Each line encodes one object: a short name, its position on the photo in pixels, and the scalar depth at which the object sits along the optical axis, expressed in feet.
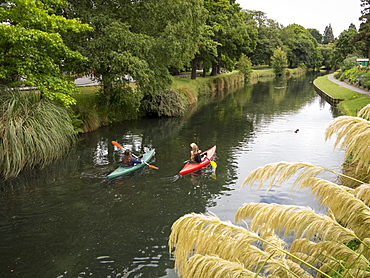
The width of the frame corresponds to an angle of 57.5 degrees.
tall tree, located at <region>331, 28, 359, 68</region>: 258.57
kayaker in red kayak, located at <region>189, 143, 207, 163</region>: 51.71
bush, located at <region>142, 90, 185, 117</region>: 89.81
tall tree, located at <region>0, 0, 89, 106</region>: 47.91
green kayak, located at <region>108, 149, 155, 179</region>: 47.73
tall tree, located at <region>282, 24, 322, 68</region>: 310.45
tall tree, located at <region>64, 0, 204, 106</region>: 68.59
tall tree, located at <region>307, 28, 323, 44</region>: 526.16
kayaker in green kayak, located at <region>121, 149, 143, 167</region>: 50.39
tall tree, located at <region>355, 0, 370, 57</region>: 163.22
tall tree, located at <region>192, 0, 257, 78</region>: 136.06
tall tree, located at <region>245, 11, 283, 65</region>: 258.16
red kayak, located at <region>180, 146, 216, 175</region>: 49.98
